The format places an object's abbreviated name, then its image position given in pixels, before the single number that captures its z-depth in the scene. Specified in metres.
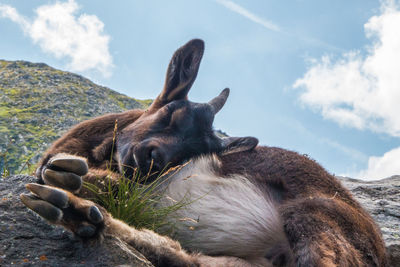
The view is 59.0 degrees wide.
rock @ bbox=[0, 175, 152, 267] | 2.00
